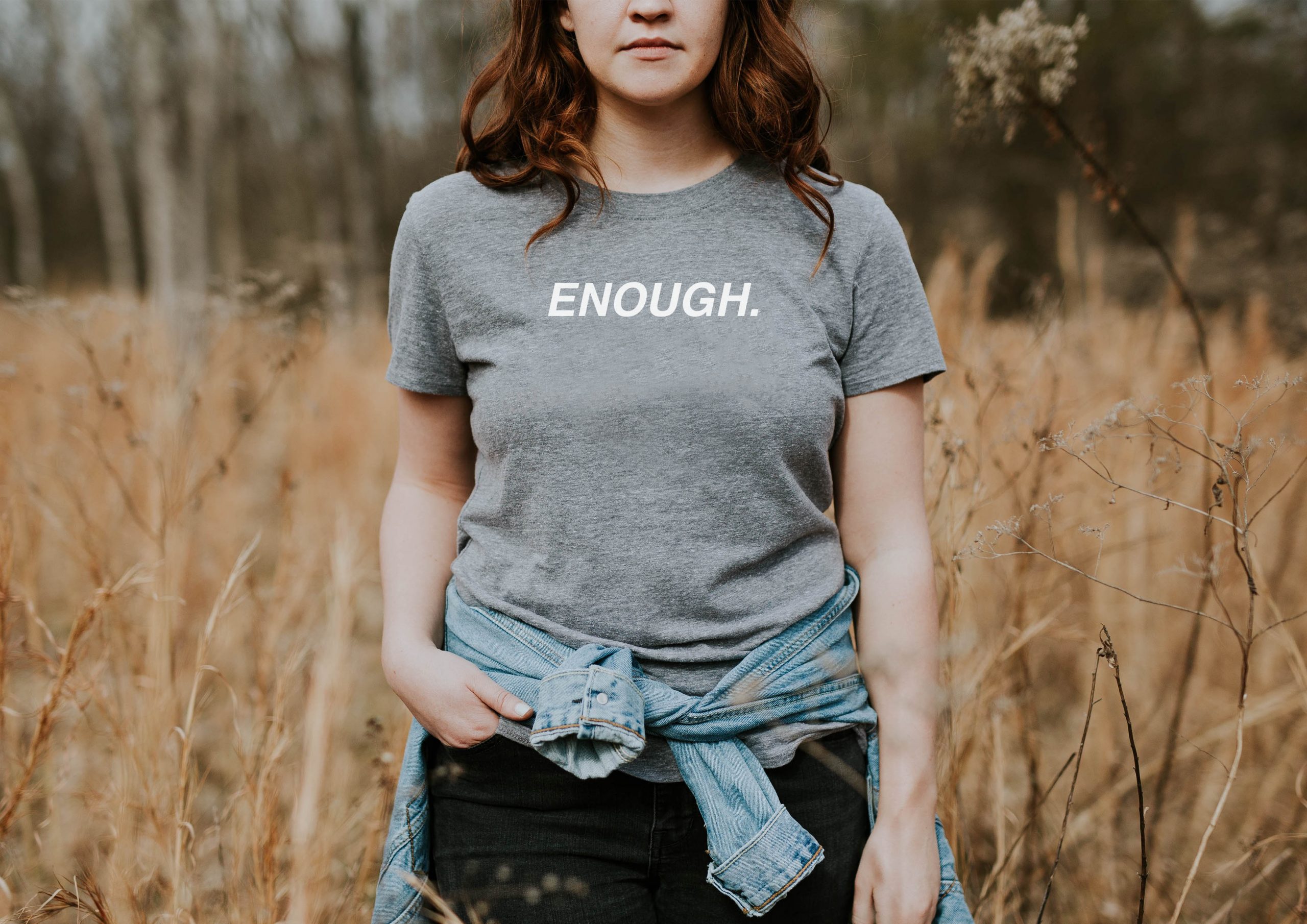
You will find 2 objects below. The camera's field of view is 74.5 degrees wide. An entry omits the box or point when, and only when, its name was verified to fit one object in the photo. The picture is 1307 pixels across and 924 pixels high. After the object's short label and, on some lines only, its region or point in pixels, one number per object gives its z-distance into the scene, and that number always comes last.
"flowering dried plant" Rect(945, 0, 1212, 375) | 1.36
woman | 0.98
